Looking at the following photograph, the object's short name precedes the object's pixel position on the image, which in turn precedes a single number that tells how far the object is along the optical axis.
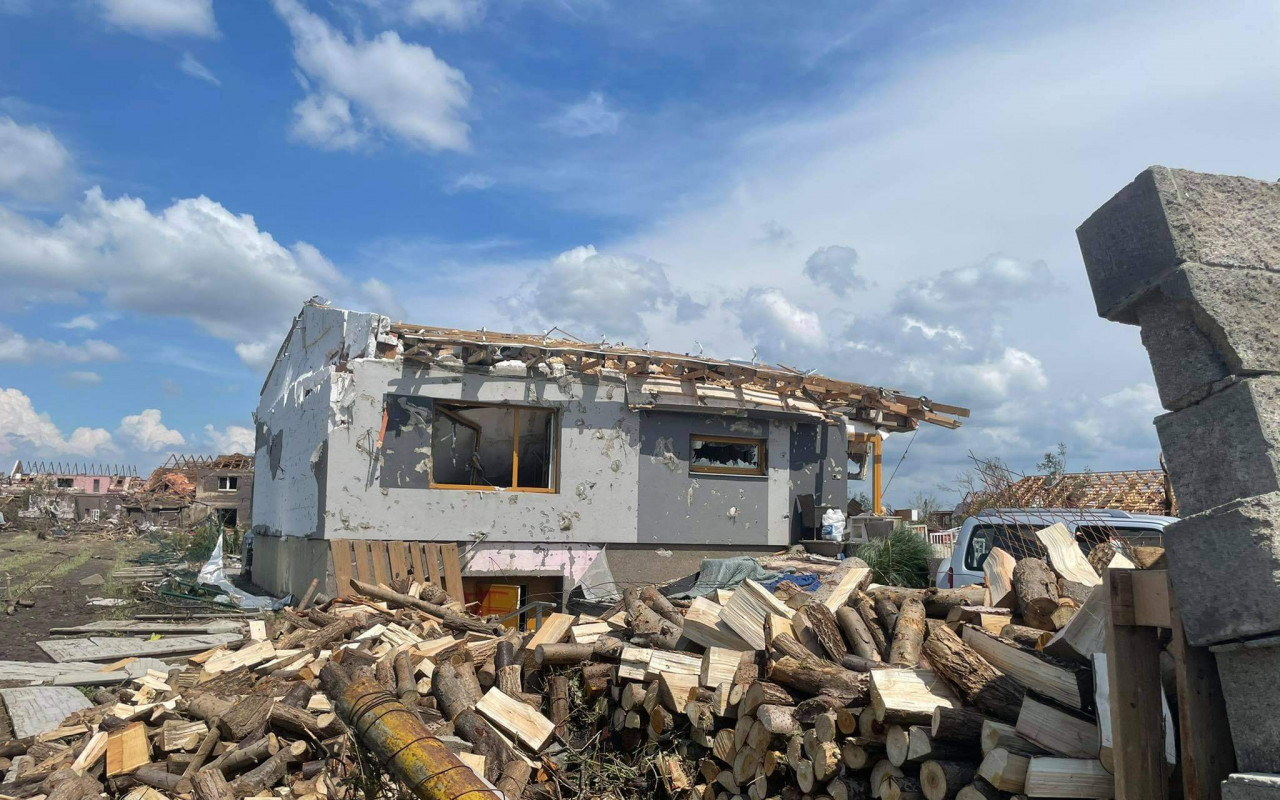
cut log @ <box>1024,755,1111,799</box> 3.46
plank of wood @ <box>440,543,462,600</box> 12.67
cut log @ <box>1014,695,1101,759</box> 3.63
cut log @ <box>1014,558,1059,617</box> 4.95
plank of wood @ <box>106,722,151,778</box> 6.35
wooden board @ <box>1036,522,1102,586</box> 5.22
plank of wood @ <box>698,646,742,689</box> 5.36
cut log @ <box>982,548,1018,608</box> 5.39
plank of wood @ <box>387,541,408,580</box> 12.45
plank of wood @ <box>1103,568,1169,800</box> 3.16
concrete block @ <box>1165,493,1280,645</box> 2.81
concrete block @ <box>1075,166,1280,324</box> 3.24
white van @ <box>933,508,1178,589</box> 7.50
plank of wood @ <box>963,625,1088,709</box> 3.93
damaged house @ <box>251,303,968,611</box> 12.71
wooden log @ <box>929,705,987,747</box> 3.90
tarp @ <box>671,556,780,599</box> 11.20
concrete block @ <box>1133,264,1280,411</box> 3.10
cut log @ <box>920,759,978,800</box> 3.80
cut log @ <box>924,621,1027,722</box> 4.04
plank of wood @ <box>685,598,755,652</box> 5.79
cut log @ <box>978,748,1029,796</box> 3.62
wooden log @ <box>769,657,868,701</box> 4.57
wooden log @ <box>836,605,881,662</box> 5.19
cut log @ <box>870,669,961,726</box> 4.04
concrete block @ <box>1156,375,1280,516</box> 2.96
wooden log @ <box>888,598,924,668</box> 4.98
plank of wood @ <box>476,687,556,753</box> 5.87
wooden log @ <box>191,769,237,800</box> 5.83
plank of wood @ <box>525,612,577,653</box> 6.93
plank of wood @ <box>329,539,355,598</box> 12.20
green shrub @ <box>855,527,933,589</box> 11.95
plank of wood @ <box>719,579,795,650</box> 5.63
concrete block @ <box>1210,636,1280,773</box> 2.82
